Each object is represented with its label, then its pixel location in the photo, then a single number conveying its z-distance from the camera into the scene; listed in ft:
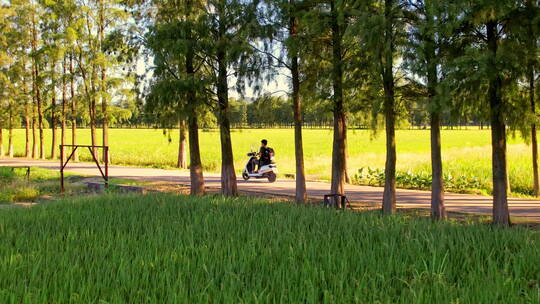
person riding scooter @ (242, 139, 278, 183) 66.74
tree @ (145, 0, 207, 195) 46.29
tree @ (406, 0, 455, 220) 33.04
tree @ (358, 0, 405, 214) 35.96
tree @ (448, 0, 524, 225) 31.09
